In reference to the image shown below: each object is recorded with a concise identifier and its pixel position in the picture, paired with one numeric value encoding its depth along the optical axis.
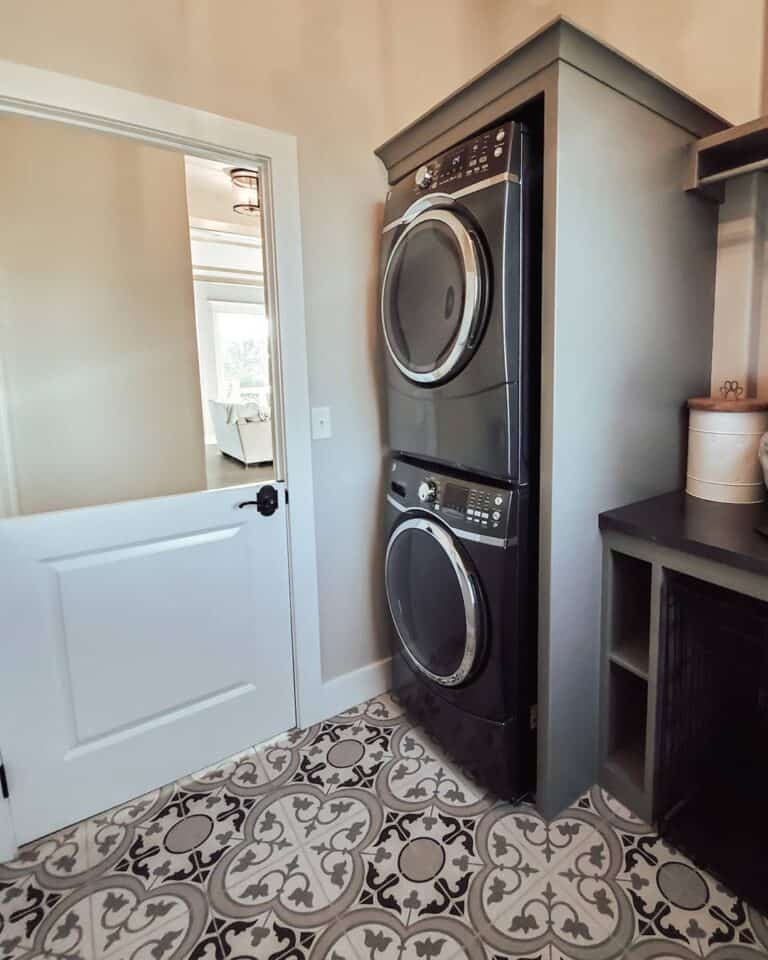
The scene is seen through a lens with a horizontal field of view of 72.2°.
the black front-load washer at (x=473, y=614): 1.44
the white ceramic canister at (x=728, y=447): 1.49
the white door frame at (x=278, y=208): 1.34
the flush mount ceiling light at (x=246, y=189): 1.84
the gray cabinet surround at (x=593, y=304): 1.27
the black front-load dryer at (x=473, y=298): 1.32
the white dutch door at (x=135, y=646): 1.49
